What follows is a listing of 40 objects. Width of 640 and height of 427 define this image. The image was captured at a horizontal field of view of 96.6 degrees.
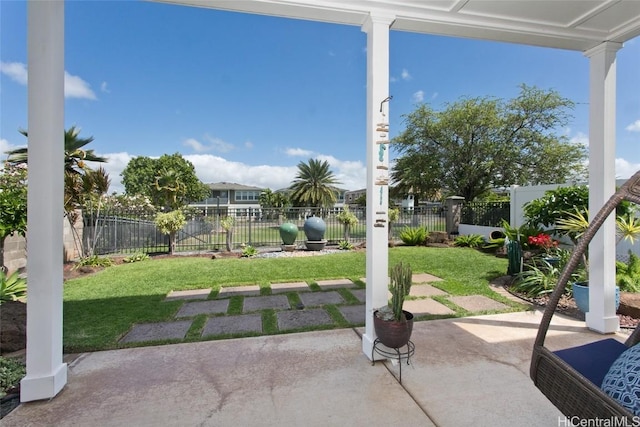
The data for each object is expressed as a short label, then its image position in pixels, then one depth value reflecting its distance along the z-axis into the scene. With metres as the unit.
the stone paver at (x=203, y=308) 3.75
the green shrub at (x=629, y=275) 3.83
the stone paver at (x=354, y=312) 3.44
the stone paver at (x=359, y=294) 4.28
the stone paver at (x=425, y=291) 4.43
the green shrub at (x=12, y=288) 3.35
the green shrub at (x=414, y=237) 9.95
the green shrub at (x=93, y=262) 6.80
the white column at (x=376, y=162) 2.47
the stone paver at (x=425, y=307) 3.68
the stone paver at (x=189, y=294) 4.41
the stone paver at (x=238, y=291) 4.58
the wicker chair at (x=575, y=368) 1.10
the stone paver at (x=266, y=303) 3.90
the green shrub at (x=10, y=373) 2.12
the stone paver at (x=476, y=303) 3.78
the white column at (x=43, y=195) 1.96
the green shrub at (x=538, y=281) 4.27
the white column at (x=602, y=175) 2.90
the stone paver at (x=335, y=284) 5.01
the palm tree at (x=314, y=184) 26.55
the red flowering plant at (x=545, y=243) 4.98
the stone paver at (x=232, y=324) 3.16
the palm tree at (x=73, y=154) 7.21
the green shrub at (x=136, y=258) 7.64
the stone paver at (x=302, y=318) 3.32
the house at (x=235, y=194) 41.47
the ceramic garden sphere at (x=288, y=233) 9.52
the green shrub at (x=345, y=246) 9.58
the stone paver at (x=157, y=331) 2.98
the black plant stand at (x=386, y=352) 2.42
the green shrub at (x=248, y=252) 8.34
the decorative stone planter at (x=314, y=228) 9.53
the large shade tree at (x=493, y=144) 14.44
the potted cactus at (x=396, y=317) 2.26
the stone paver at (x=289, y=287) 4.79
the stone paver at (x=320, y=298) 4.13
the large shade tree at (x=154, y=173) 31.46
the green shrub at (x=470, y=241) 9.16
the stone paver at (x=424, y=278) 5.26
